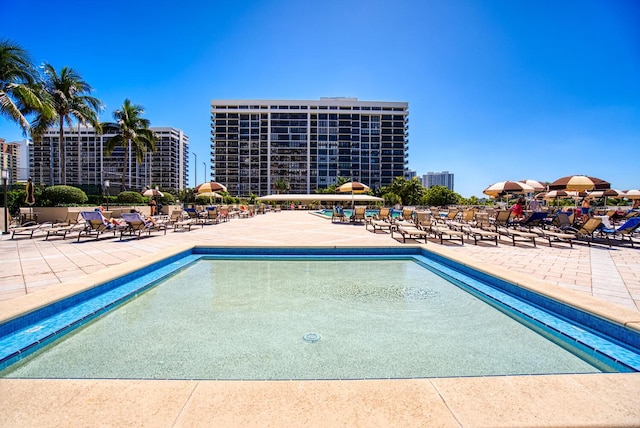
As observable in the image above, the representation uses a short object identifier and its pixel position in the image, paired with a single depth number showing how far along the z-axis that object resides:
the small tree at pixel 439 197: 39.41
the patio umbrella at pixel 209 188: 18.33
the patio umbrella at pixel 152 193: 20.89
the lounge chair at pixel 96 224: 9.62
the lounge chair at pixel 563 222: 9.73
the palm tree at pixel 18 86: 12.72
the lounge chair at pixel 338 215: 16.31
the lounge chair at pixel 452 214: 14.15
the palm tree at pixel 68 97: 19.38
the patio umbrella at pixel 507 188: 12.85
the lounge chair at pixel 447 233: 8.81
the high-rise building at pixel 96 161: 94.69
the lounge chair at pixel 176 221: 12.20
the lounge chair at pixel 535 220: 9.97
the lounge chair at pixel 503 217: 10.66
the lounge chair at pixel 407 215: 13.52
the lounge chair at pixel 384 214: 14.45
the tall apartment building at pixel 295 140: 82.62
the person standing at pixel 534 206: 13.39
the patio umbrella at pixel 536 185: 13.85
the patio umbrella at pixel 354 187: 17.03
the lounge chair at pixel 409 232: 8.82
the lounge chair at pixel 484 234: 8.76
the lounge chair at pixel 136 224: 9.74
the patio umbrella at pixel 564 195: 18.90
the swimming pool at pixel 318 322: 2.77
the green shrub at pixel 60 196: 15.46
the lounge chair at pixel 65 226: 9.47
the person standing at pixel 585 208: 14.71
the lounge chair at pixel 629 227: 8.73
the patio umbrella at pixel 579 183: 10.99
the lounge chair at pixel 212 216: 15.39
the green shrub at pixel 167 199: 25.64
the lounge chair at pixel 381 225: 11.01
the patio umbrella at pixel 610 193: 19.36
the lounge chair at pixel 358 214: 15.62
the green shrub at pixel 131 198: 20.30
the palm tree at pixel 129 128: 25.91
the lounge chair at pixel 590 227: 8.47
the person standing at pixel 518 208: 12.91
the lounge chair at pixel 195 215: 15.06
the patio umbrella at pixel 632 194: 18.89
